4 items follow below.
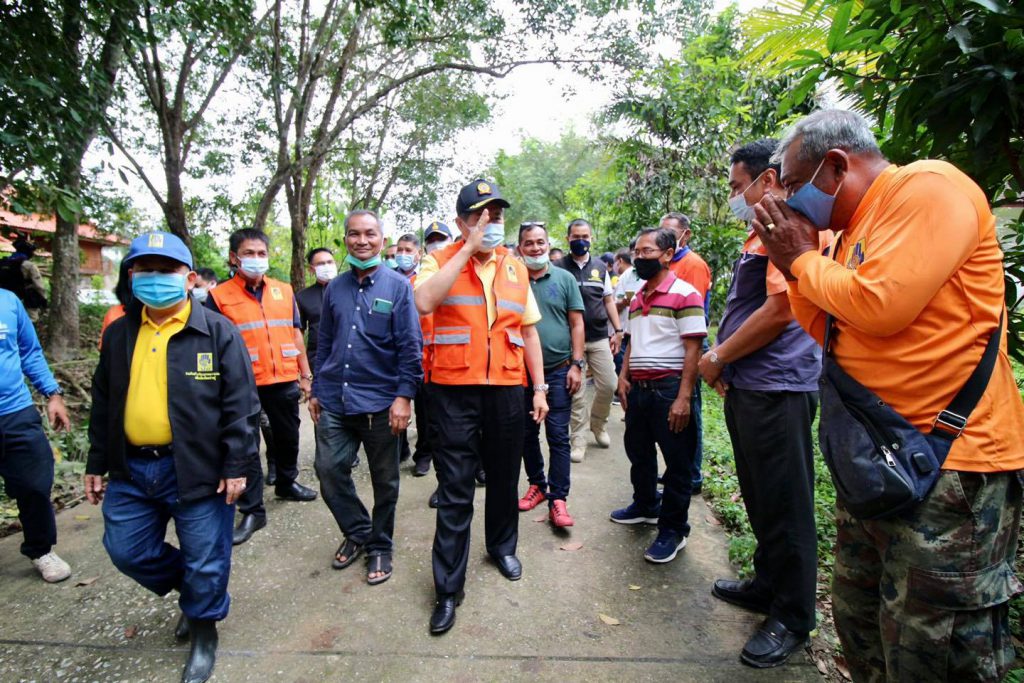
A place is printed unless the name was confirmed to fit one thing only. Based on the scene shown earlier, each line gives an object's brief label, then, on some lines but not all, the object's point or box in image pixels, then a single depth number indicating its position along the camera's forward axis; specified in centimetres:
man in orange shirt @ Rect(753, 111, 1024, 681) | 131
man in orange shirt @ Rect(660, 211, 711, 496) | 326
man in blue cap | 229
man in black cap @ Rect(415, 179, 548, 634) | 268
